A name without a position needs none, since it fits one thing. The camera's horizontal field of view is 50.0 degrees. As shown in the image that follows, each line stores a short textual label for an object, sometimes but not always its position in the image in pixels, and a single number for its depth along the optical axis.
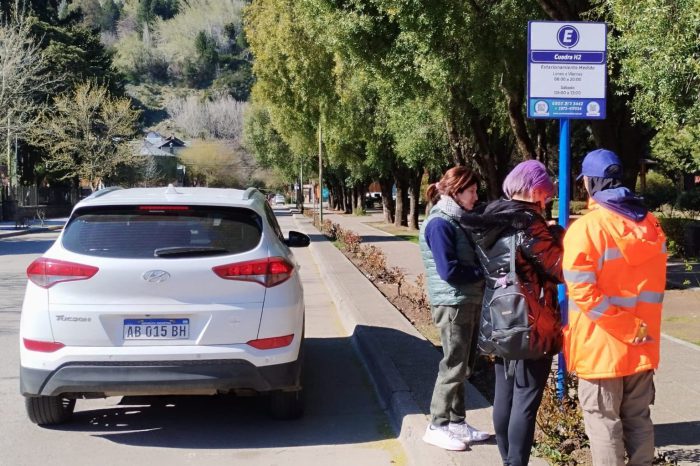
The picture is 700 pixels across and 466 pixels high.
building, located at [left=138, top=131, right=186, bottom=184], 82.62
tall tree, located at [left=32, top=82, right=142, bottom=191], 52.12
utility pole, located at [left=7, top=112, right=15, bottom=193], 43.17
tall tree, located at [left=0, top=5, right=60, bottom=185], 35.94
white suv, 5.02
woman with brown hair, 4.52
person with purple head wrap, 3.81
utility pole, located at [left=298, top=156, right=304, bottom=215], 49.75
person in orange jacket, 3.39
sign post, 5.17
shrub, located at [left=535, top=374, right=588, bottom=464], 4.37
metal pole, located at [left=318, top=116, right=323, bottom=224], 29.72
